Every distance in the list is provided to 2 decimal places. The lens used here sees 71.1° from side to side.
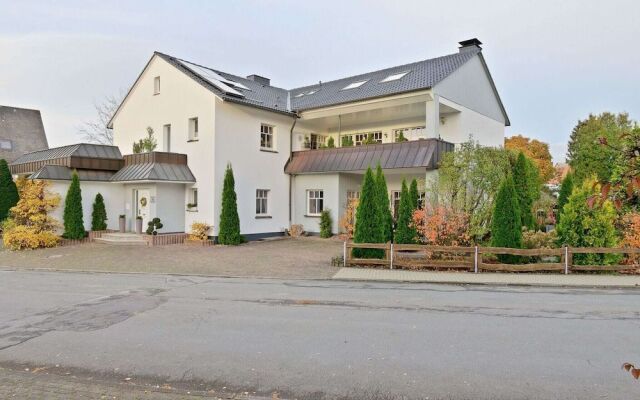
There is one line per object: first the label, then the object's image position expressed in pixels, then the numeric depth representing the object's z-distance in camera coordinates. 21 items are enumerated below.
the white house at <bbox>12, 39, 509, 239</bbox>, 20.56
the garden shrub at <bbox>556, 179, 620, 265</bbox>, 13.20
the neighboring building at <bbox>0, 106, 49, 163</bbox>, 38.03
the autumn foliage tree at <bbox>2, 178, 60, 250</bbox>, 19.45
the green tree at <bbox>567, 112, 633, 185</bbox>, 25.11
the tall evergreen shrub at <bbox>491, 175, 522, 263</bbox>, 13.75
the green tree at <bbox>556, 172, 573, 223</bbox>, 16.89
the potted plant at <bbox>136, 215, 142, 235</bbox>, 21.66
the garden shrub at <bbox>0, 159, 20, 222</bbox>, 24.03
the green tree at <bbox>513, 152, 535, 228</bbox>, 17.48
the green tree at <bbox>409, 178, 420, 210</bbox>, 16.95
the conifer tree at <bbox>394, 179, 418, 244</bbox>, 15.62
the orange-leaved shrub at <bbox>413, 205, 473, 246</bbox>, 14.41
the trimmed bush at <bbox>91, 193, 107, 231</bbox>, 22.08
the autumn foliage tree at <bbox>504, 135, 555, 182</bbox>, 38.59
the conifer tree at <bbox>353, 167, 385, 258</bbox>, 14.73
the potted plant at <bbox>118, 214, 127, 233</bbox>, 22.22
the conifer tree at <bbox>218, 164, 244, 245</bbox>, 20.11
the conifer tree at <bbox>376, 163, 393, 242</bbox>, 15.04
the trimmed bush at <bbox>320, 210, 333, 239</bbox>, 22.22
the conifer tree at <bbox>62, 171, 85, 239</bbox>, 20.92
